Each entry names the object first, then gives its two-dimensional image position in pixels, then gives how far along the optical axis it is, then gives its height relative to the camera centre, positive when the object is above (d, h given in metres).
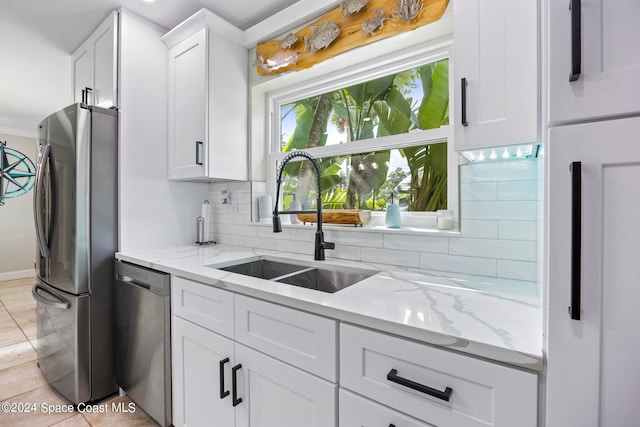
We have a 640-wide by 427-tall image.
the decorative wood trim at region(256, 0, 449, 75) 1.39 +0.97
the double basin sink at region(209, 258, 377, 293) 1.49 -0.35
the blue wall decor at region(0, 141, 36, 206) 4.60 +0.61
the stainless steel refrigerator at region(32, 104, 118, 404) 1.76 -0.18
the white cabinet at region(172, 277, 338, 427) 0.97 -0.59
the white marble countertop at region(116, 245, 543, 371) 0.70 -0.30
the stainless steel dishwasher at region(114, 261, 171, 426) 1.53 -0.71
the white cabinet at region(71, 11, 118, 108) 1.94 +1.04
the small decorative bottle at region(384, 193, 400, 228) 1.62 -0.03
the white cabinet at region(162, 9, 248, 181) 1.94 +0.76
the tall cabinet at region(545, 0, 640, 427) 0.54 -0.01
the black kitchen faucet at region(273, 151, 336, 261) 1.63 -0.12
